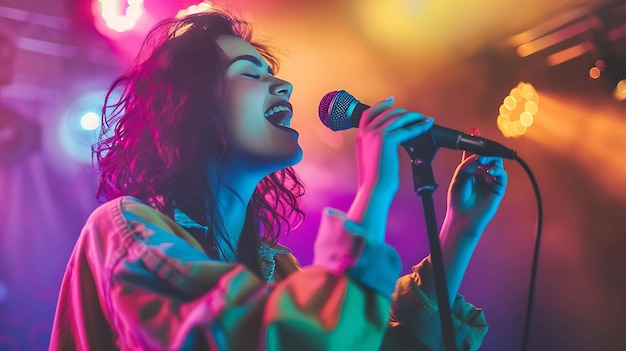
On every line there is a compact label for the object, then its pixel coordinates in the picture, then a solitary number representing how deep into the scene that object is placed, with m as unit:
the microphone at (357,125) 1.07
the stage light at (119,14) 2.90
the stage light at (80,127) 2.89
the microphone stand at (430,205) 0.94
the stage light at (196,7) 2.82
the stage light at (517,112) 3.48
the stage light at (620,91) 3.46
